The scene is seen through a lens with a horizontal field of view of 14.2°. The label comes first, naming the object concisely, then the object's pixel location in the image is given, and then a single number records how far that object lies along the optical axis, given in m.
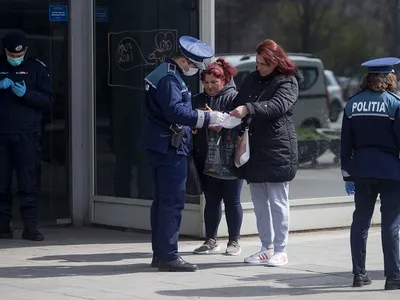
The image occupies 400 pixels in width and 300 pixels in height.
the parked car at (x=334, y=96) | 16.78
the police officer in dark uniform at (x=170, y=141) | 12.99
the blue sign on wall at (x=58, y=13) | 16.92
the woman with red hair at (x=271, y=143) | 13.40
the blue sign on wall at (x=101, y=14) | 17.04
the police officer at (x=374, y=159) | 11.97
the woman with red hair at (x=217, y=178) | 14.09
